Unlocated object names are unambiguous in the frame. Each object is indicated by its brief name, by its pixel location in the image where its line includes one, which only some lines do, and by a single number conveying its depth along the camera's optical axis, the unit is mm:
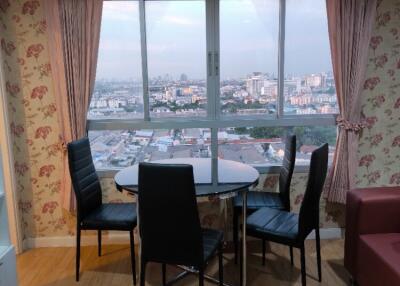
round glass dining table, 2361
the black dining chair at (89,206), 2686
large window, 3207
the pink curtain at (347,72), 3016
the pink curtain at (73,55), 2973
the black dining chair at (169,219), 2008
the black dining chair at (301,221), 2365
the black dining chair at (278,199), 2910
